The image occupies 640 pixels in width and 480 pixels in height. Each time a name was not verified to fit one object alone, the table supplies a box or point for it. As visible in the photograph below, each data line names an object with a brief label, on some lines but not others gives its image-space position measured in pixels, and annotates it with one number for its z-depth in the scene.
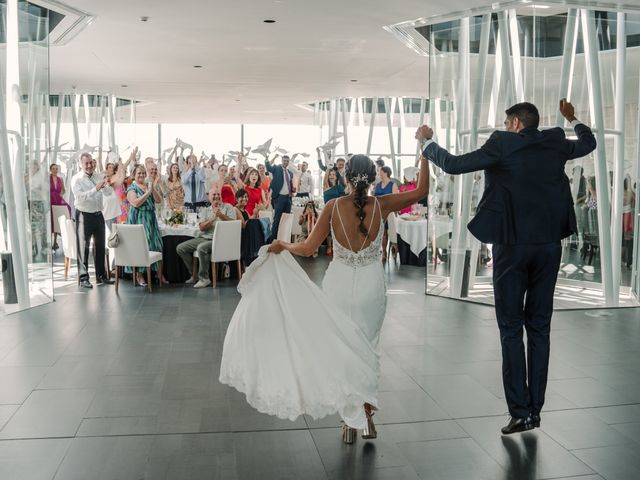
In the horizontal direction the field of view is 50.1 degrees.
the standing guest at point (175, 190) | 10.80
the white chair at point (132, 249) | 8.98
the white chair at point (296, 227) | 14.08
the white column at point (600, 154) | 7.84
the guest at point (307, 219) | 13.05
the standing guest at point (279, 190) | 12.82
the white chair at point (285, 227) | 11.42
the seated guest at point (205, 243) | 9.68
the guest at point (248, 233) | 10.32
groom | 3.74
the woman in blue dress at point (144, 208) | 9.40
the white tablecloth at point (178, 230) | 9.93
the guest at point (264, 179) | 15.76
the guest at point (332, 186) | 10.64
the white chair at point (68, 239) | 10.16
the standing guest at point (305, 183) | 19.28
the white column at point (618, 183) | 8.12
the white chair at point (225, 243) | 9.48
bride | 3.58
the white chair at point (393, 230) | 11.95
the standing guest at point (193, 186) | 12.71
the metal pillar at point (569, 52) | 7.73
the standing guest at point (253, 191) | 11.40
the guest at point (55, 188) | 13.39
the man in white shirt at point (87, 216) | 9.28
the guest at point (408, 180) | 12.91
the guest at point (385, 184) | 11.72
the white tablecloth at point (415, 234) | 11.73
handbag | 9.05
